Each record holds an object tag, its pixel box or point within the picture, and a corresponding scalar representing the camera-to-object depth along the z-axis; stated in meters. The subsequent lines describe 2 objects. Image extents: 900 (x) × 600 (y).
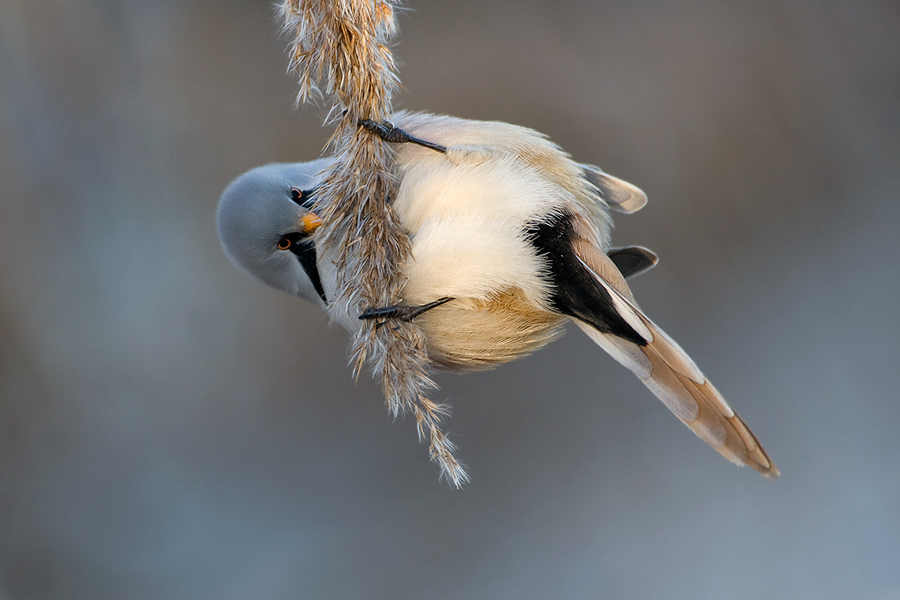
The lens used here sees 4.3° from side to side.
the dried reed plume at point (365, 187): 2.67
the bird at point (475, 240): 2.68
